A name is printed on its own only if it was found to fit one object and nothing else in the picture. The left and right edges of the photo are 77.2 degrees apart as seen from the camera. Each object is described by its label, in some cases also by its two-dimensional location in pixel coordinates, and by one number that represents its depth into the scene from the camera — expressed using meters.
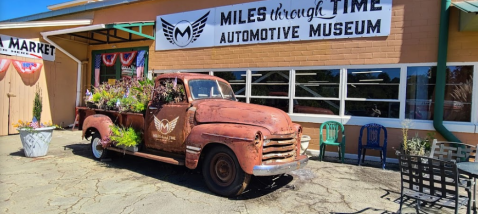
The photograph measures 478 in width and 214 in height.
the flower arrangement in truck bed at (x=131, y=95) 5.82
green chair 7.28
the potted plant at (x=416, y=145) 6.50
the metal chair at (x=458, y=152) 4.61
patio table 3.59
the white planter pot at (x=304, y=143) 7.47
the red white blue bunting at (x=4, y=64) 9.91
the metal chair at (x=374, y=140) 6.89
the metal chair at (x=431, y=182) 3.32
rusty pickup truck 4.52
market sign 9.99
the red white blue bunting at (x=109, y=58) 12.15
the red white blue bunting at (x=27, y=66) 10.39
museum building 6.91
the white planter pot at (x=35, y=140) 6.98
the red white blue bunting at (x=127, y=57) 11.53
